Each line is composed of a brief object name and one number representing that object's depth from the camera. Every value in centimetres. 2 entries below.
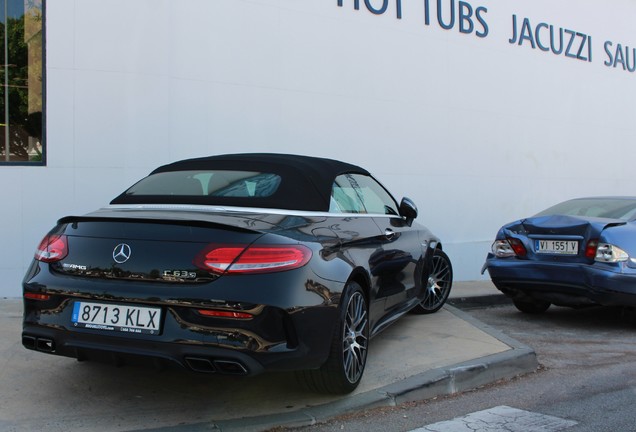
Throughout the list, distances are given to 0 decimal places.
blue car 603
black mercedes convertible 329
